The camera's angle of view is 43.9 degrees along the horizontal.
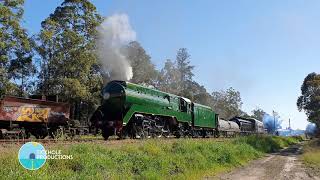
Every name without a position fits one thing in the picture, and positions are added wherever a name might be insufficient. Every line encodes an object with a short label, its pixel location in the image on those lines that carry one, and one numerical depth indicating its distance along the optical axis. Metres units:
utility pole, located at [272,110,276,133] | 116.19
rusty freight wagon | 20.97
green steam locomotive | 24.06
